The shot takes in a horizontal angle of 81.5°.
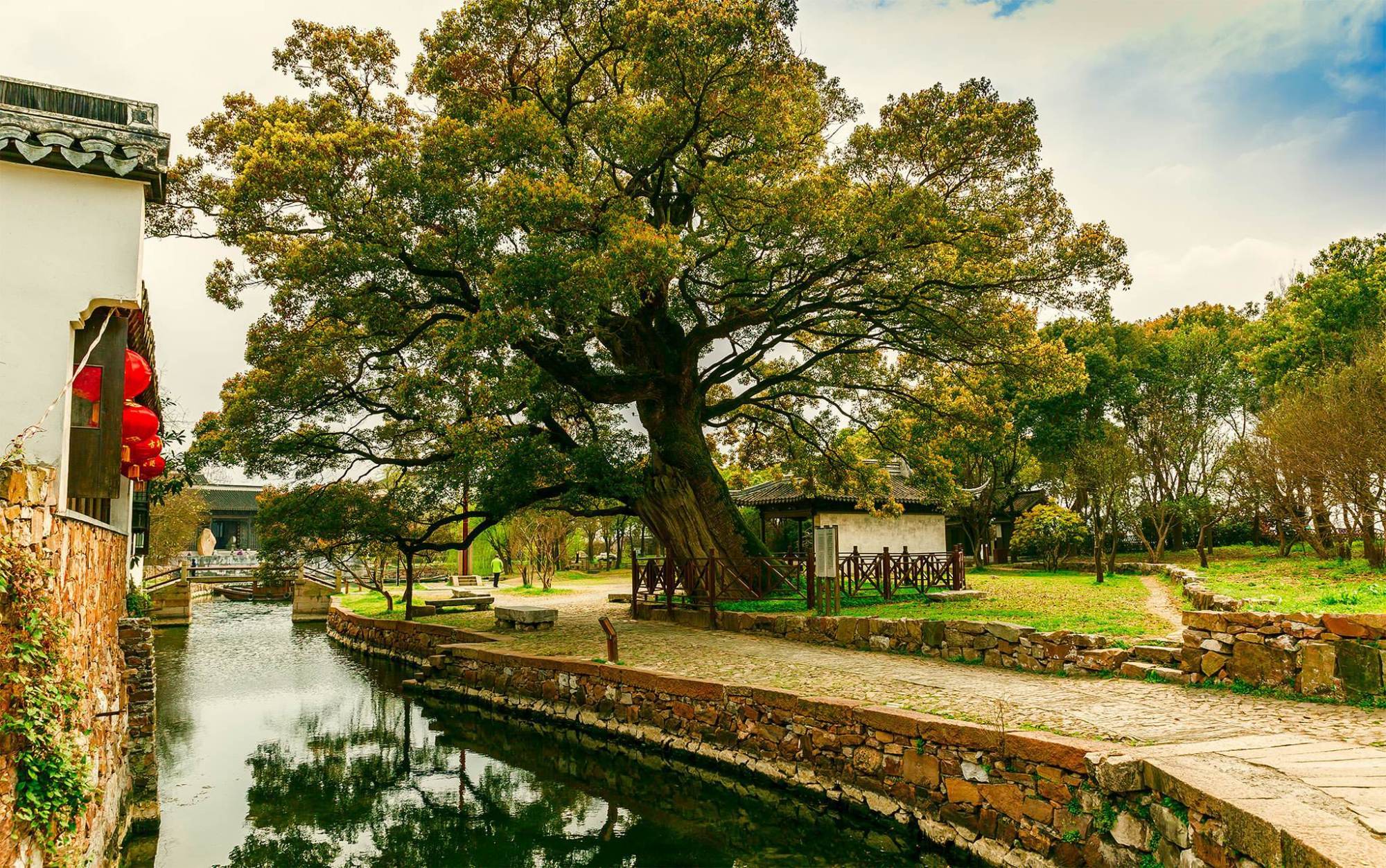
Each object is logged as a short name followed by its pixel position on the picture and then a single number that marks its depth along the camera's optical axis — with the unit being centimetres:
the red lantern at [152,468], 847
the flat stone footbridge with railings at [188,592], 2572
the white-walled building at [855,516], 2275
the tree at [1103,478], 2208
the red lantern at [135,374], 660
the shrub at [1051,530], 2662
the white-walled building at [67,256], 522
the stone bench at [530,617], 1669
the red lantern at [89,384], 601
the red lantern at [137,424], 729
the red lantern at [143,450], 763
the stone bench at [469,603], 2223
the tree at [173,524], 3152
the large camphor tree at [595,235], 1220
